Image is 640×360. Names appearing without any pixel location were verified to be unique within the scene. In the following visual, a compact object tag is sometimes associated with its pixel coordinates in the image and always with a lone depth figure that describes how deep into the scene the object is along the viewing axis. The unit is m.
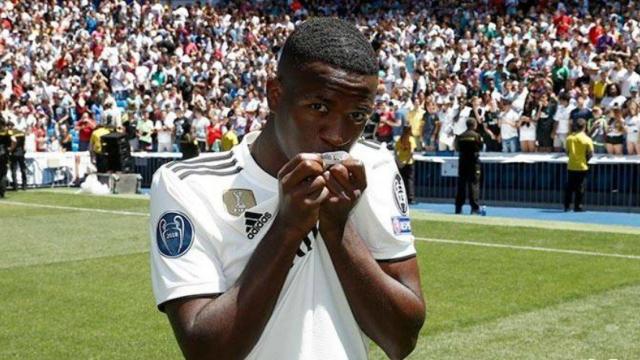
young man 2.20
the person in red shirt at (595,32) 26.18
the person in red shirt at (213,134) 26.67
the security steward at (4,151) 24.31
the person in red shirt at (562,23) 27.48
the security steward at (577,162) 19.59
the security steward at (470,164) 19.62
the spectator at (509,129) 23.47
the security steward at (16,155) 25.94
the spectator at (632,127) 20.67
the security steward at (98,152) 26.05
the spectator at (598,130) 21.59
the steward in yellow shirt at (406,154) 21.89
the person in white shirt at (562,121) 22.50
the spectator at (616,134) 21.03
